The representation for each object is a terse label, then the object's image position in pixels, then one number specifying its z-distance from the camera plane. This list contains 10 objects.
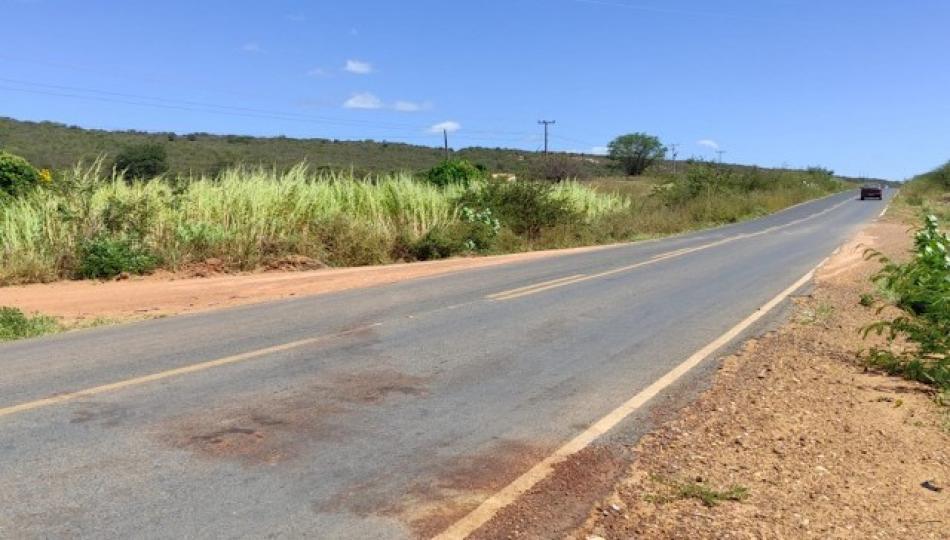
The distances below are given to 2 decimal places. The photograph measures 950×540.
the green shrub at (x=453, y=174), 31.89
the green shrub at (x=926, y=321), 7.70
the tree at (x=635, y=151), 122.00
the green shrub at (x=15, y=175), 20.91
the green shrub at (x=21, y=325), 9.48
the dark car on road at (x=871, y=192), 76.25
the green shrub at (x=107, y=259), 15.66
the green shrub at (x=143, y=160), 37.50
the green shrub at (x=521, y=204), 27.72
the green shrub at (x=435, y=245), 22.50
